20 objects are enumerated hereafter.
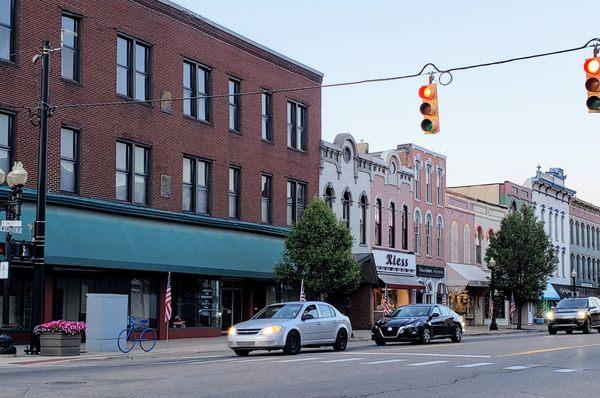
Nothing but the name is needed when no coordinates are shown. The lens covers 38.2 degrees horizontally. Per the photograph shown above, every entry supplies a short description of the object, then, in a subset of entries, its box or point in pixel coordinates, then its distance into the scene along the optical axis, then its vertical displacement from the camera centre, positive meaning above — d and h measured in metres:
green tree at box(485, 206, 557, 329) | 51.16 +1.05
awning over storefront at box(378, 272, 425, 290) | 43.97 -0.25
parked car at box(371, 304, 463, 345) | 27.75 -1.58
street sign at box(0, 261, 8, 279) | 20.91 +0.15
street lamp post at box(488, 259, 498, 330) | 46.49 -0.62
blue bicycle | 24.05 -1.90
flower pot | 21.70 -1.70
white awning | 52.44 -0.09
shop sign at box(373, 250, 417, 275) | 44.97 +0.79
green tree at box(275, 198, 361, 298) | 32.81 +0.79
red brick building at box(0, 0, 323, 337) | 26.58 +4.38
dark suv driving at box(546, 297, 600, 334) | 39.47 -1.77
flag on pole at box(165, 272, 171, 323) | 28.00 -0.88
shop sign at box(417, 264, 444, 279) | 49.41 +0.31
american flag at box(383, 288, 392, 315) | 39.09 -1.34
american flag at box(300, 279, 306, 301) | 32.50 -0.70
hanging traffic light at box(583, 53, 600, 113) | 14.81 +3.28
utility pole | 21.59 +1.19
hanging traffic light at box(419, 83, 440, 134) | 16.69 +3.22
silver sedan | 22.11 -1.40
